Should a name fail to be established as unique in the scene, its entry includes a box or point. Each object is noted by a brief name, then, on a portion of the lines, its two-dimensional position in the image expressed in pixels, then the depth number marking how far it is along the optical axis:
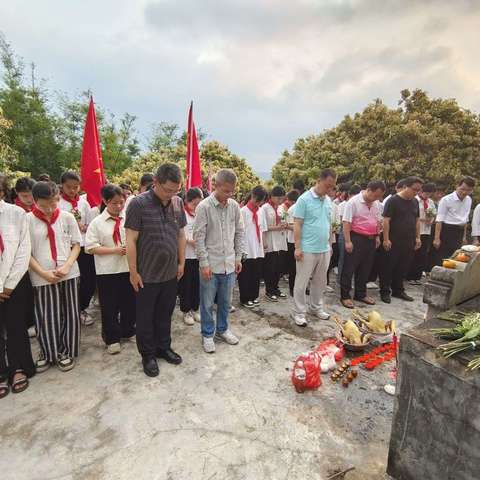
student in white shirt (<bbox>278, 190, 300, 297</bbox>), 5.68
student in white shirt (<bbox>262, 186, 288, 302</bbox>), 5.59
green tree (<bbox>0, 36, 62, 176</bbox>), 18.53
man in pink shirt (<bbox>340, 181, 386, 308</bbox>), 5.00
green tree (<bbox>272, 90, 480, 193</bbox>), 11.79
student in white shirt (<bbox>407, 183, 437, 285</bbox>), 6.52
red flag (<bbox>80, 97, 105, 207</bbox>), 4.41
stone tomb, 1.75
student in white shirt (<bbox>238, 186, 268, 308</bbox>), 5.24
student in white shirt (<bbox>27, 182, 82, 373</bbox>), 3.12
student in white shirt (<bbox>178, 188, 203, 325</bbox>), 4.48
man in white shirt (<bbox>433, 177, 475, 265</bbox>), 6.30
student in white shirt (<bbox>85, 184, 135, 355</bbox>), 3.49
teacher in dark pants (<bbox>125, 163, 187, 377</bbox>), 3.02
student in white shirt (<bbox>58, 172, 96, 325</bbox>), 4.35
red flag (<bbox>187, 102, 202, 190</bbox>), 5.55
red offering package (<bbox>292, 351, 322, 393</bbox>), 3.04
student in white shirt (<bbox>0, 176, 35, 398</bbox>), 2.84
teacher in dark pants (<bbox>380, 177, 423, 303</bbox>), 5.27
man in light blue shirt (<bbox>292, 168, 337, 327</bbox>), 4.36
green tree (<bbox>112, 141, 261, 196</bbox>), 15.35
